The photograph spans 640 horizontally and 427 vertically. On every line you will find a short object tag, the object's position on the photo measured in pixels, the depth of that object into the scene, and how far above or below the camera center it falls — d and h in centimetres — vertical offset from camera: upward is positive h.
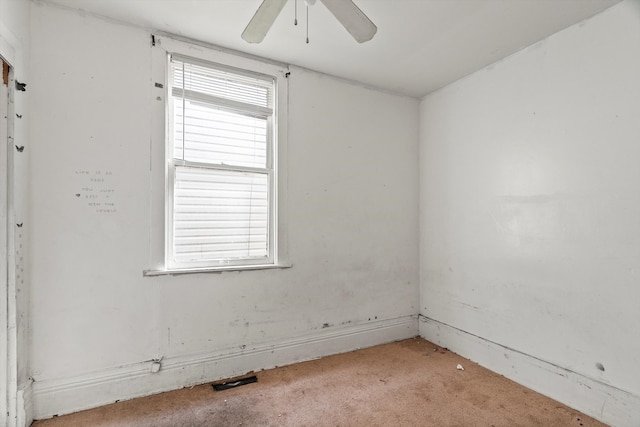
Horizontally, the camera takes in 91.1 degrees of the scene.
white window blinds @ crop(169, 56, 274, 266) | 246 +42
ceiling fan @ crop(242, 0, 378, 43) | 164 +109
